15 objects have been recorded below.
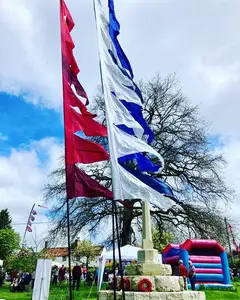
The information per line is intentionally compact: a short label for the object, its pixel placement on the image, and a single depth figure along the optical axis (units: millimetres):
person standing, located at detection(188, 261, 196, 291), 10084
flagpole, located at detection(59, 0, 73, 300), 4029
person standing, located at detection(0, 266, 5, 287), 17304
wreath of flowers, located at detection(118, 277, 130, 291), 5779
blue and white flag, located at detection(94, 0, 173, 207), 4639
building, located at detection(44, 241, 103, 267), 31733
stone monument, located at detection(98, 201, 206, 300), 5409
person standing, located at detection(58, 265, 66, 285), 17202
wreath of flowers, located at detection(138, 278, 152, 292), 5522
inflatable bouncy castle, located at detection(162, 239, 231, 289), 12352
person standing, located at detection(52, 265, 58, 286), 16381
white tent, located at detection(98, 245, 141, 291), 11739
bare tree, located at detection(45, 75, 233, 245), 14781
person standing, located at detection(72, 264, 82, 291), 13610
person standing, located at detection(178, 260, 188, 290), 8742
